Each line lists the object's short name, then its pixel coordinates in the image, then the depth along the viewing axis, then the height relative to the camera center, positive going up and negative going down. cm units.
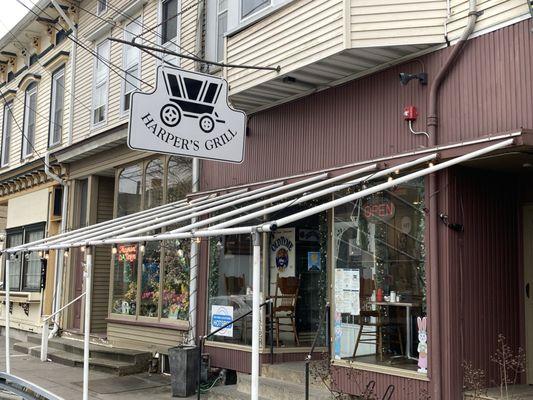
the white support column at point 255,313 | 471 -35
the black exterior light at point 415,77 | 708 +228
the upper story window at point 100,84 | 1441 +444
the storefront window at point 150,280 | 1178 -24
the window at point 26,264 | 1673 +7
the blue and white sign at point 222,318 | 966 -80
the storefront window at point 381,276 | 697 -6
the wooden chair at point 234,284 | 984 -25
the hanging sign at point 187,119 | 695 +182
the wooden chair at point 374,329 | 729 -71
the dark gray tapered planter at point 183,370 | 916 -156
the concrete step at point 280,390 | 756 -156
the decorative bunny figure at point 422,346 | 664 -83
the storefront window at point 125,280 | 1251 -27
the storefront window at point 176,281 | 1098 -24
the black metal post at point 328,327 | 855 -81
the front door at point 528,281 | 684 -10
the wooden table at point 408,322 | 697 -59
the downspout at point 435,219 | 643 +58
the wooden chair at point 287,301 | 947 -50
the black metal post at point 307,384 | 694 -133
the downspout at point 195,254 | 1034 +25
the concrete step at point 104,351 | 1117 -168
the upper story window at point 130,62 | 1329 +460
